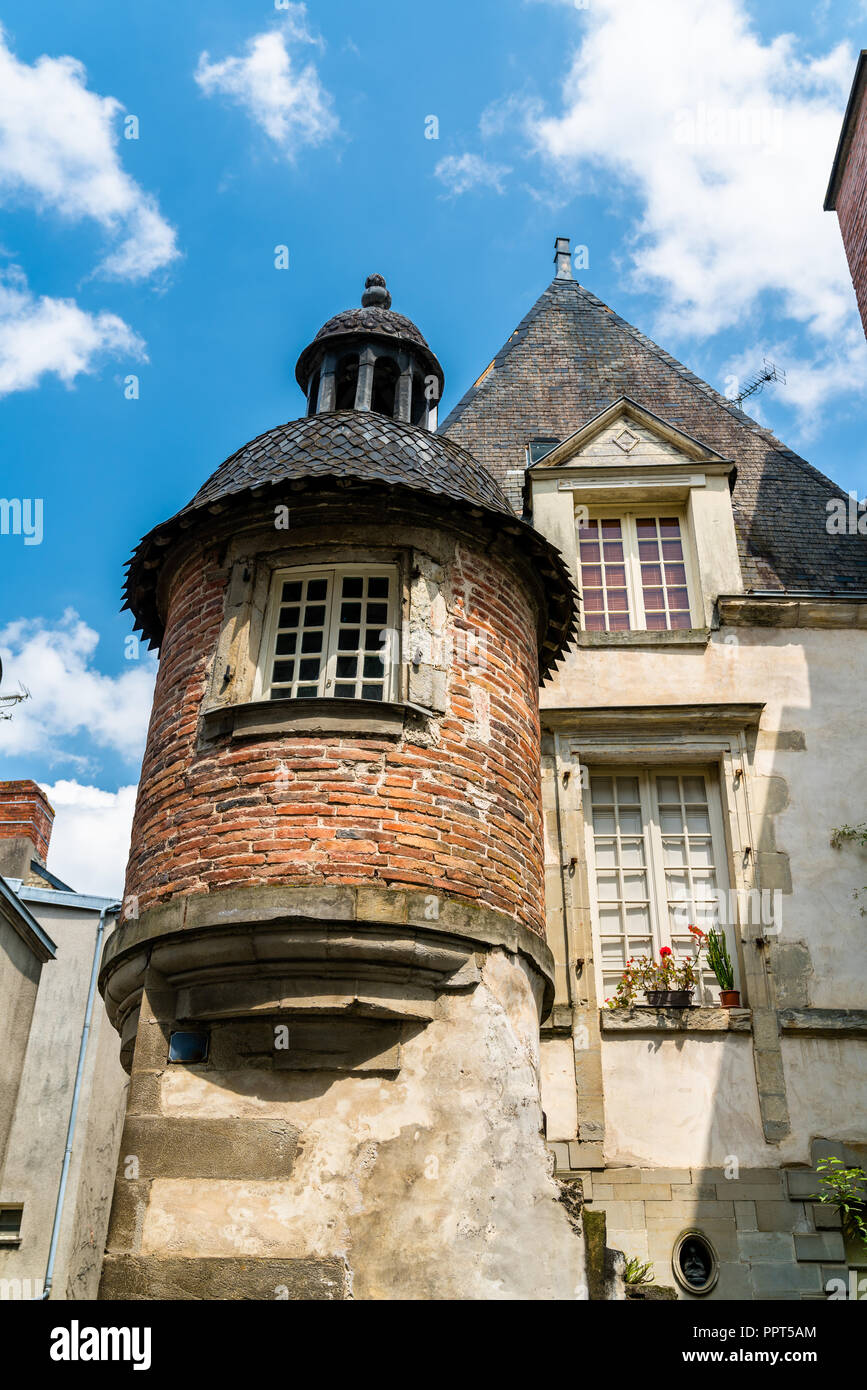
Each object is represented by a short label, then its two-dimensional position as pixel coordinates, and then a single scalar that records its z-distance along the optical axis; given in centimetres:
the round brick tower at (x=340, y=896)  609
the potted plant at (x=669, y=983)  935
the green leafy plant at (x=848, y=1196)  856
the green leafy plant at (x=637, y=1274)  816
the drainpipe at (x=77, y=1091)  1225
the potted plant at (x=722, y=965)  941
